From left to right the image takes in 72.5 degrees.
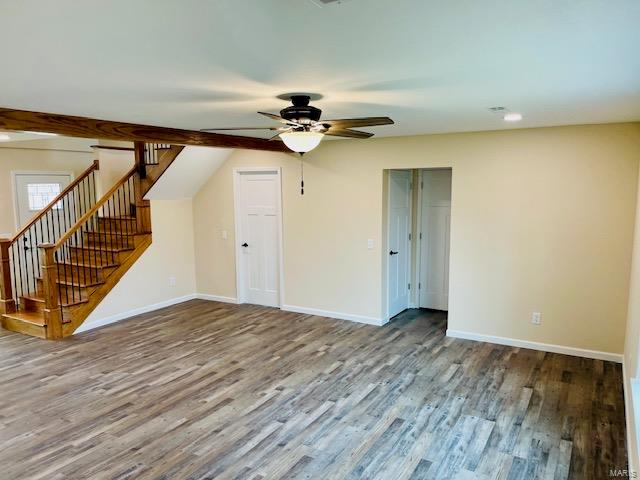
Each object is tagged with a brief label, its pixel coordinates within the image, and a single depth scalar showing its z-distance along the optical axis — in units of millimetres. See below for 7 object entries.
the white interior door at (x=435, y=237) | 6312
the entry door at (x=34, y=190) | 7148
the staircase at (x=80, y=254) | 5410
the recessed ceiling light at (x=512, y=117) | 3723
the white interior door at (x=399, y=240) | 5906
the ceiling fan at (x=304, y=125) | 2917
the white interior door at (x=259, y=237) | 6520
